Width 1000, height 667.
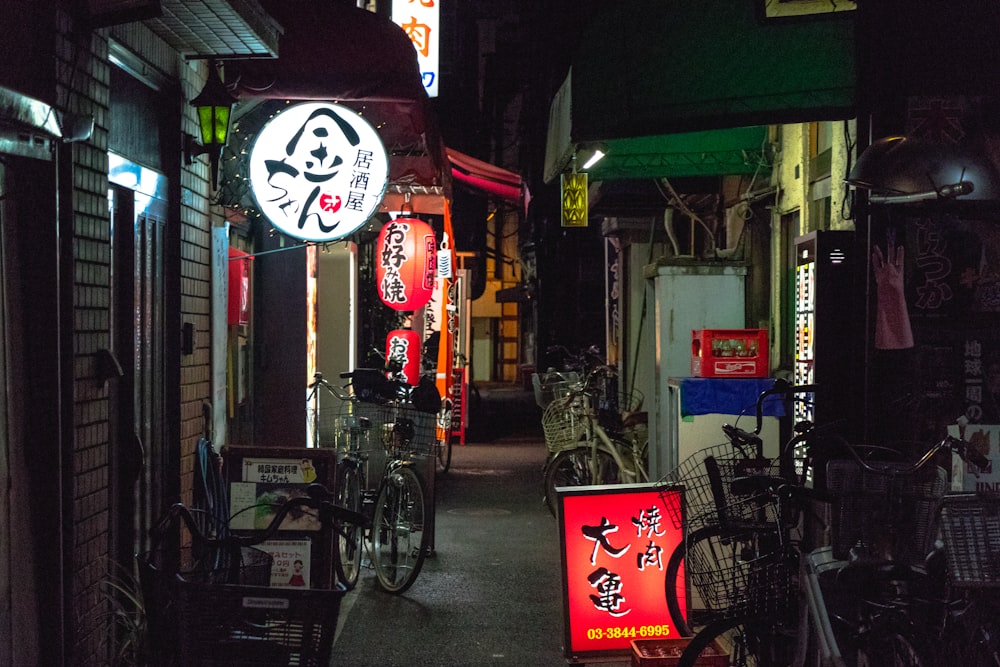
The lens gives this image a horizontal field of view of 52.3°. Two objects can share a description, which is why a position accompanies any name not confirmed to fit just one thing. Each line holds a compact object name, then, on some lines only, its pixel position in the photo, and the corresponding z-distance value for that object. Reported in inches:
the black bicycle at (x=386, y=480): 377.4
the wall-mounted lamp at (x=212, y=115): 291.1
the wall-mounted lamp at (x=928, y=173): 249.0
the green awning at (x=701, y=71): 296.2
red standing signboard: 261.4
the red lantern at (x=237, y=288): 373.4
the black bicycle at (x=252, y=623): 146.8
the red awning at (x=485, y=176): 686.5
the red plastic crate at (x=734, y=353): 377.1
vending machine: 299.4
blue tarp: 370.3
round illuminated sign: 325.4
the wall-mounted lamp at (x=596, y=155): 377.0
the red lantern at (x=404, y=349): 669.3
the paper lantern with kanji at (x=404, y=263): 649.0
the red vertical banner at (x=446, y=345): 730.2
